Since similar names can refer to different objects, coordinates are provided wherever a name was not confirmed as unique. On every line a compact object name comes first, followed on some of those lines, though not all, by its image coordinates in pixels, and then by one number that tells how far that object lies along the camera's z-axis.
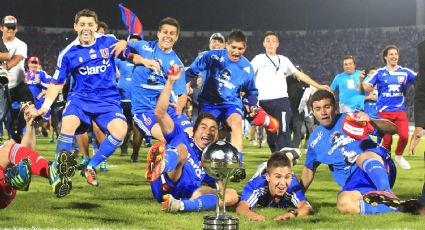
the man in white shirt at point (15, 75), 10.20
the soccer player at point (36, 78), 14.91
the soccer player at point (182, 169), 5.39
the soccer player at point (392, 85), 11.52
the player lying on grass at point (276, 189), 5.47
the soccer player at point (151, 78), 8.02
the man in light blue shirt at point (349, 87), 13.67
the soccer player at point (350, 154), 5.43
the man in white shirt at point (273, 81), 10.09
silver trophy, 3.68
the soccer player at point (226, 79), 8.04
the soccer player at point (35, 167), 4.88
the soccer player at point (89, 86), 7.08
